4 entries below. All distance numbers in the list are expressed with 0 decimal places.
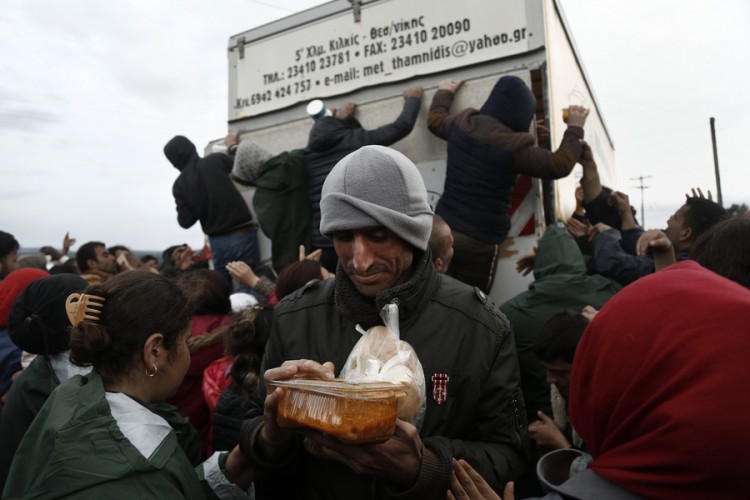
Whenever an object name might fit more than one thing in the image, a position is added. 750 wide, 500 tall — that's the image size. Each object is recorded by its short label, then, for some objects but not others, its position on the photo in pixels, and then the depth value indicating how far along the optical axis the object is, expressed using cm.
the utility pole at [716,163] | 2474
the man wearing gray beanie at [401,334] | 143
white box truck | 349
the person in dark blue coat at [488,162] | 323
